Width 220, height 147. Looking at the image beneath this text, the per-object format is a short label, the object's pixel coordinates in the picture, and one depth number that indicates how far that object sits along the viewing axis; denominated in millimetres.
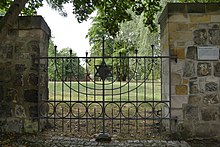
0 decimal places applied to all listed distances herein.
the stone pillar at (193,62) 4363
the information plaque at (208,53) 4348
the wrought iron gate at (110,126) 4430
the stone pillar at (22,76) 4512
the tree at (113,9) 5209
